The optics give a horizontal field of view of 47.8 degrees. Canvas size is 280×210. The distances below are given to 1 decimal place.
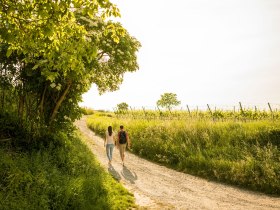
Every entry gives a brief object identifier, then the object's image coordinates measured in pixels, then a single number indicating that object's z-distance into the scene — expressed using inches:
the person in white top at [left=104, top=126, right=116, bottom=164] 721.0
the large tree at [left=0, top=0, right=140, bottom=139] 312.0
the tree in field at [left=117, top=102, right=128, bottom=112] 3680.9
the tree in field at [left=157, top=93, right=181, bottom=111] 4119.1
